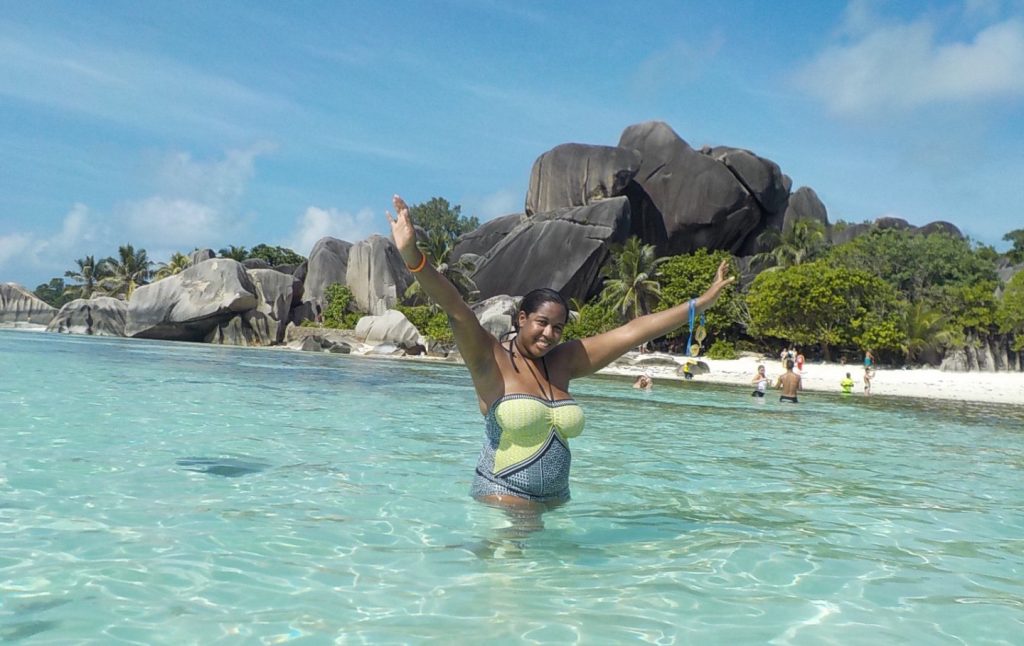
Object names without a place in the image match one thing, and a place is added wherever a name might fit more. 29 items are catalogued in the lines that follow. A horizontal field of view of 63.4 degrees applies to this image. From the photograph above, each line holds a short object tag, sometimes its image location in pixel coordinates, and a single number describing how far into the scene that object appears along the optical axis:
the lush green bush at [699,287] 40.69
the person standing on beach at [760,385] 19.61
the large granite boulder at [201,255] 60.94
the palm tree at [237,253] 64.25
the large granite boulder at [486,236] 54.00
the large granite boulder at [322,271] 53.03
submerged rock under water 6.23
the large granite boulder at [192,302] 47.12
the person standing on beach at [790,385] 18.36
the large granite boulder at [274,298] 49.06
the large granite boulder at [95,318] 49.38
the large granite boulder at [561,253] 45.31
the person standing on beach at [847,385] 23.41
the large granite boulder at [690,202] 50.75
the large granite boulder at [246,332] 47.72
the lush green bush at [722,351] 38.28
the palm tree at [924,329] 34.84
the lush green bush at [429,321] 41.03
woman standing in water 4.21
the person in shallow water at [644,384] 20.61
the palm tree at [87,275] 71.62
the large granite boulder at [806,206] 58.00
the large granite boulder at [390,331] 41.59
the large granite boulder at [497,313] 38.81
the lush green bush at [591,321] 40.12
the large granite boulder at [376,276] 50.12
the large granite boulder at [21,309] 64.69
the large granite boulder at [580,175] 50.31
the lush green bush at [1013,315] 34.72
